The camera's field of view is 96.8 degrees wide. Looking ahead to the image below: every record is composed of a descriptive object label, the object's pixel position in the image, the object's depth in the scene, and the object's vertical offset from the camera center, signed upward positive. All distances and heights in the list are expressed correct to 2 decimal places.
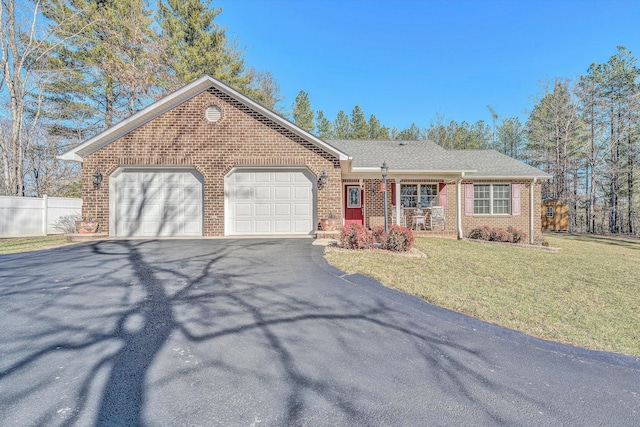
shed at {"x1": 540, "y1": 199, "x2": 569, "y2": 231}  20.22 +0.03
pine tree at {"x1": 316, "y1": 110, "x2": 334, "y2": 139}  33.56 +10.93
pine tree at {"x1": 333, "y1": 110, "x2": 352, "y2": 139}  34.94 +11.33
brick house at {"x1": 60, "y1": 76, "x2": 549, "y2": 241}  9.27 +1.57
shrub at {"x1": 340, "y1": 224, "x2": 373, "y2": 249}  7.48 -0.56
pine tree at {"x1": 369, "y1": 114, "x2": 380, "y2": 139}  34.81 +11.17
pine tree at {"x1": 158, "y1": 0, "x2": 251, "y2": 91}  19.27 +12.66
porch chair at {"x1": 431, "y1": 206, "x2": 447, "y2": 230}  12.64 +0.08
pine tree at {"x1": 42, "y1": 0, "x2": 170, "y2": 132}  15.04 +8.93
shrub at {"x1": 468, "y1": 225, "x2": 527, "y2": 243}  11.33 -0.74
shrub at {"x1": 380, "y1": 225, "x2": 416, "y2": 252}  7.50 -0.63
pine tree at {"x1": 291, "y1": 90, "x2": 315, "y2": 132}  29.73 +11.24
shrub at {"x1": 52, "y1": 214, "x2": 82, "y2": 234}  13.04 -0.25
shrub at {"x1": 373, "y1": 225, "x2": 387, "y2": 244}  7.86 -0.53
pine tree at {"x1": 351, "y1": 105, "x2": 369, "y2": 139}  33.72 +11.11
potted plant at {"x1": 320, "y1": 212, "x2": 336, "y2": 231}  9.30 -0.23
